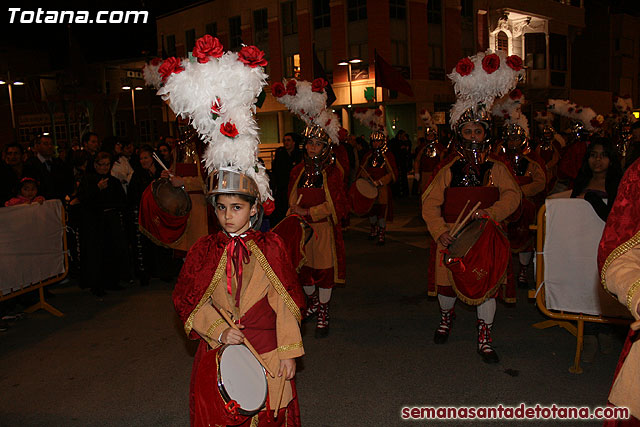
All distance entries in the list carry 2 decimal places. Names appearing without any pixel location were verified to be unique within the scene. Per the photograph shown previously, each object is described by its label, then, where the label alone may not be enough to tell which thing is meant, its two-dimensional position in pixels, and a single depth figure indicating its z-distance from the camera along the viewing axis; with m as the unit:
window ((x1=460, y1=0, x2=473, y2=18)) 28.74
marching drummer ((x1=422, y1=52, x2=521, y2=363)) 4.82
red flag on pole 11.83
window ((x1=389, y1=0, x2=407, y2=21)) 26.26
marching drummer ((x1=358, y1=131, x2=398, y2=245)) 10.41
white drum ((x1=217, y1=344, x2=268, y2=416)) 2.47
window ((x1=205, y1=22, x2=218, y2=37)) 33.00
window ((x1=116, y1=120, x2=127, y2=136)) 41.38
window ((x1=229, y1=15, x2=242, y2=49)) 31.95
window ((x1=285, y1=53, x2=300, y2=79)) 29.57
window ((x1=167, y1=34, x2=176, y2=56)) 36.00
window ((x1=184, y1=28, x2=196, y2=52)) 34.66
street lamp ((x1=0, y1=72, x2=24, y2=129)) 17.86
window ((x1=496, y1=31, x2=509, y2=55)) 31.14
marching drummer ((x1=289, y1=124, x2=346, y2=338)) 5.64
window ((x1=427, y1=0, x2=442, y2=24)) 27.52
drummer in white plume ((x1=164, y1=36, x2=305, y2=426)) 2.88
